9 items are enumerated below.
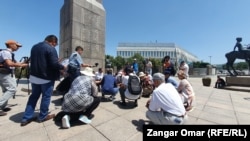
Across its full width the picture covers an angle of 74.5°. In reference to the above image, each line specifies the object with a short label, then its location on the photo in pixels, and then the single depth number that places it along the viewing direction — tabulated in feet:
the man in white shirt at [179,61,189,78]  25.78
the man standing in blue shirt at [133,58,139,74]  35.12
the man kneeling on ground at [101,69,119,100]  17.72
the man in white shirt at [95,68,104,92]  24.54
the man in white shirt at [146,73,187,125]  9.35
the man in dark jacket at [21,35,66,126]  11.18
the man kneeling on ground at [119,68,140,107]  15.89
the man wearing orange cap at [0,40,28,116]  12.73
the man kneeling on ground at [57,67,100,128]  10.93
